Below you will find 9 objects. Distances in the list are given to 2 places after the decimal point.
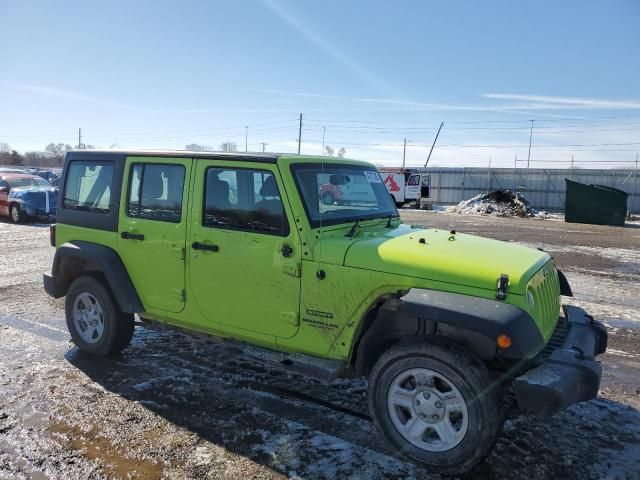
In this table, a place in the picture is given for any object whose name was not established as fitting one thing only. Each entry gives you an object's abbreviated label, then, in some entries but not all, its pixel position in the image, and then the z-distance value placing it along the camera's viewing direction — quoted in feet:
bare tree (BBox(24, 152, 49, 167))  271.08
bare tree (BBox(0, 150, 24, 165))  239.09
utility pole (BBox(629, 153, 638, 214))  98.07
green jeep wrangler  10.59
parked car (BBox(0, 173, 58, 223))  55.36
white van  99.86
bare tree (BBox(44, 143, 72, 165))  267.86
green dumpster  75.20
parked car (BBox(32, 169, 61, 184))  98.60
